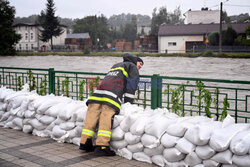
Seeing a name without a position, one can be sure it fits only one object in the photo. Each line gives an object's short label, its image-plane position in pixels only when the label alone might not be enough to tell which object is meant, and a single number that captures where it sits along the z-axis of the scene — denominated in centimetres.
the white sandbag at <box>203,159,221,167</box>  366
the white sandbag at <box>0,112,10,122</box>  659
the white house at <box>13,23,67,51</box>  7512
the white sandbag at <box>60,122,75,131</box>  539
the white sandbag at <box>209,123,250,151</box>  357
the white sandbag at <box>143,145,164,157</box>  429
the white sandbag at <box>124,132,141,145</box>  454
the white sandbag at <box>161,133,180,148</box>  408
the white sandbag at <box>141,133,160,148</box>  428
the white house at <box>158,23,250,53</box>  5212
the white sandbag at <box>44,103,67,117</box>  564
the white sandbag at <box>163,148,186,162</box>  402
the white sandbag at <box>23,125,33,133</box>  608
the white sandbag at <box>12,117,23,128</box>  625
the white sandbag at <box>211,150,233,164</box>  352
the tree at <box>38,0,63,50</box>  6359
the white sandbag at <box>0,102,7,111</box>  663
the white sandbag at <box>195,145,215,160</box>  369
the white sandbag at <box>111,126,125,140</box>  476
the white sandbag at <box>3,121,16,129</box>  645
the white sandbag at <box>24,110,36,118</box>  601
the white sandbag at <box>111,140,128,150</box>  475
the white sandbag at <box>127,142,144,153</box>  453
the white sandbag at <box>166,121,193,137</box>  406
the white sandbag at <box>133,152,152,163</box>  447
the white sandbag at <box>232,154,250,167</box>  338
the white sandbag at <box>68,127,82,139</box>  529
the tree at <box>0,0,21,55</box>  4512
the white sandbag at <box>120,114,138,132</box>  465
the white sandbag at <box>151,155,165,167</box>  428
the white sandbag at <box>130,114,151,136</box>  446
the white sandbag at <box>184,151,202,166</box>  383
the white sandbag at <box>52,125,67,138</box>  546
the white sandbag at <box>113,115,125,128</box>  484
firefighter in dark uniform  477
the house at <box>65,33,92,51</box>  7496
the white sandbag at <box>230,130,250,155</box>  341
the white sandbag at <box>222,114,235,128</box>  392
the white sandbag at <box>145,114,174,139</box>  427
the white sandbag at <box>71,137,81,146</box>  529
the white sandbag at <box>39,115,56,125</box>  574
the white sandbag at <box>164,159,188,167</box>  403
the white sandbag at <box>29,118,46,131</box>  589
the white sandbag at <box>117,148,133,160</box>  465
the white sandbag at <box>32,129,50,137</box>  586
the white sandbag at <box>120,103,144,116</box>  493
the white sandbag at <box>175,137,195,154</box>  388
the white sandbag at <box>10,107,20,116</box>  633
